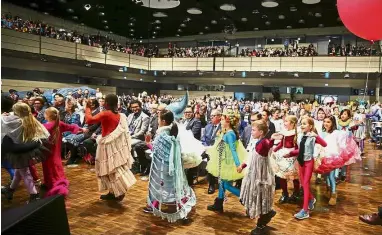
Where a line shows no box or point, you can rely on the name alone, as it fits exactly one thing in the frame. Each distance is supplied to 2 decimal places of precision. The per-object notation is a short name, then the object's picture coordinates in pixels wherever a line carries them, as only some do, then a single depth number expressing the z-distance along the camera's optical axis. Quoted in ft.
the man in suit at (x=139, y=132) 19.61
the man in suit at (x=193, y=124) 20.75
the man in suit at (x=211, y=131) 17.33
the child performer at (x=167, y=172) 12.46
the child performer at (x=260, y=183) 11.43
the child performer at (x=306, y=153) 13.58
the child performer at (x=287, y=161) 14.49
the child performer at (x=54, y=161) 13.71
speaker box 2.05
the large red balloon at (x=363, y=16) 11.24
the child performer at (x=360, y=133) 29.78
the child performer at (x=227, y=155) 13.19
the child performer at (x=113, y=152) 13.60
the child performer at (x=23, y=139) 12.15
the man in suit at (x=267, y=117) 18.71
